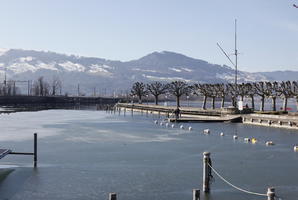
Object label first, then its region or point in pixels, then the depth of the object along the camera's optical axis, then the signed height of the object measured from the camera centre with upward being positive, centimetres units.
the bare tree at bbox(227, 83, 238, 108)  10594 +325
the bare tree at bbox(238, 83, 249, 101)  11504 +368
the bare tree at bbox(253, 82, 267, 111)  10421 +350
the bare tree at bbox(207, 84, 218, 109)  12444 +366
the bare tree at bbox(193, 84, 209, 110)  12487 +415
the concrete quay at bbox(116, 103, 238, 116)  9899 -168
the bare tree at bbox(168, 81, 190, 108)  14700 +481
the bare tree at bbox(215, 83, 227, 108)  11960 +353
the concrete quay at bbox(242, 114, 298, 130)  7694 -271
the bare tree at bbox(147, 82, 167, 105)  16761 +485
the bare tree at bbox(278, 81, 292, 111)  9761 +308
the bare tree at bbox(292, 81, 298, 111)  9485 +341
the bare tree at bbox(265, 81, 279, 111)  10119 +342
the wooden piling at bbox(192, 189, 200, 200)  2300 -453
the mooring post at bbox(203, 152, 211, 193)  2812 -439
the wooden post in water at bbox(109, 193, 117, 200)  1994 -404
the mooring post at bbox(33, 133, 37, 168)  3806 -428
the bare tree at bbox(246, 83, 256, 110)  11188 +363
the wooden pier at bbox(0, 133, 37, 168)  3511 -396
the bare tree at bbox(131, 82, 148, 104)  17988 +510
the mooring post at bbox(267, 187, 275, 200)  1989 -382
